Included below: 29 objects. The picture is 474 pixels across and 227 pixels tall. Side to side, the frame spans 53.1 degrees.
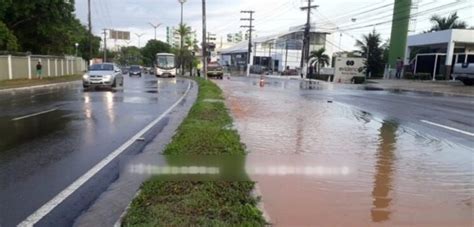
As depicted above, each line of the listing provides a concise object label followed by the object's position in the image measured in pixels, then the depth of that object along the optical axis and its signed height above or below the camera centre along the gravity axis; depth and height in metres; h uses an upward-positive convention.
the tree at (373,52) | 60.94 +0.60
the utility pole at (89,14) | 54.44 +3.49
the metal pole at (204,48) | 37.85 +0.10
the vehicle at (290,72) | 87.06 -3.59
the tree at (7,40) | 35.40 +0.06
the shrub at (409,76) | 52.75 -1.95
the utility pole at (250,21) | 84.12 +5.37
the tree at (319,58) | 67.50 -0.57
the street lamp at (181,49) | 73.69 -0.11
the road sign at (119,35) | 100.35 +2.25
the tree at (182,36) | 73.25 +2.01
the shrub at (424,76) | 50.31 -1.81
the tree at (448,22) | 58.06 +4.62
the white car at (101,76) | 26.25 -1.75
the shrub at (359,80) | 49.03 -2.44
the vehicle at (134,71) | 63.74 -3.34
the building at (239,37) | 188.65 +5.73
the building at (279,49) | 116.88 +0.78
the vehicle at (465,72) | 36.28 -0.87
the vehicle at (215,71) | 58.97 -2.65
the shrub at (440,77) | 48.53 -1.76
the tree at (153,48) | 109.62 -0.26
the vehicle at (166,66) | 57.81 -2.20
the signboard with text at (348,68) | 50.06 -1.35
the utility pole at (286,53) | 110.25 -0.02
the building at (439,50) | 44.59 +1.10
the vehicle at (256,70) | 95.96 -3.63
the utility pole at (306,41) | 57.81 +1.59
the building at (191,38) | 79.31 +1.77
